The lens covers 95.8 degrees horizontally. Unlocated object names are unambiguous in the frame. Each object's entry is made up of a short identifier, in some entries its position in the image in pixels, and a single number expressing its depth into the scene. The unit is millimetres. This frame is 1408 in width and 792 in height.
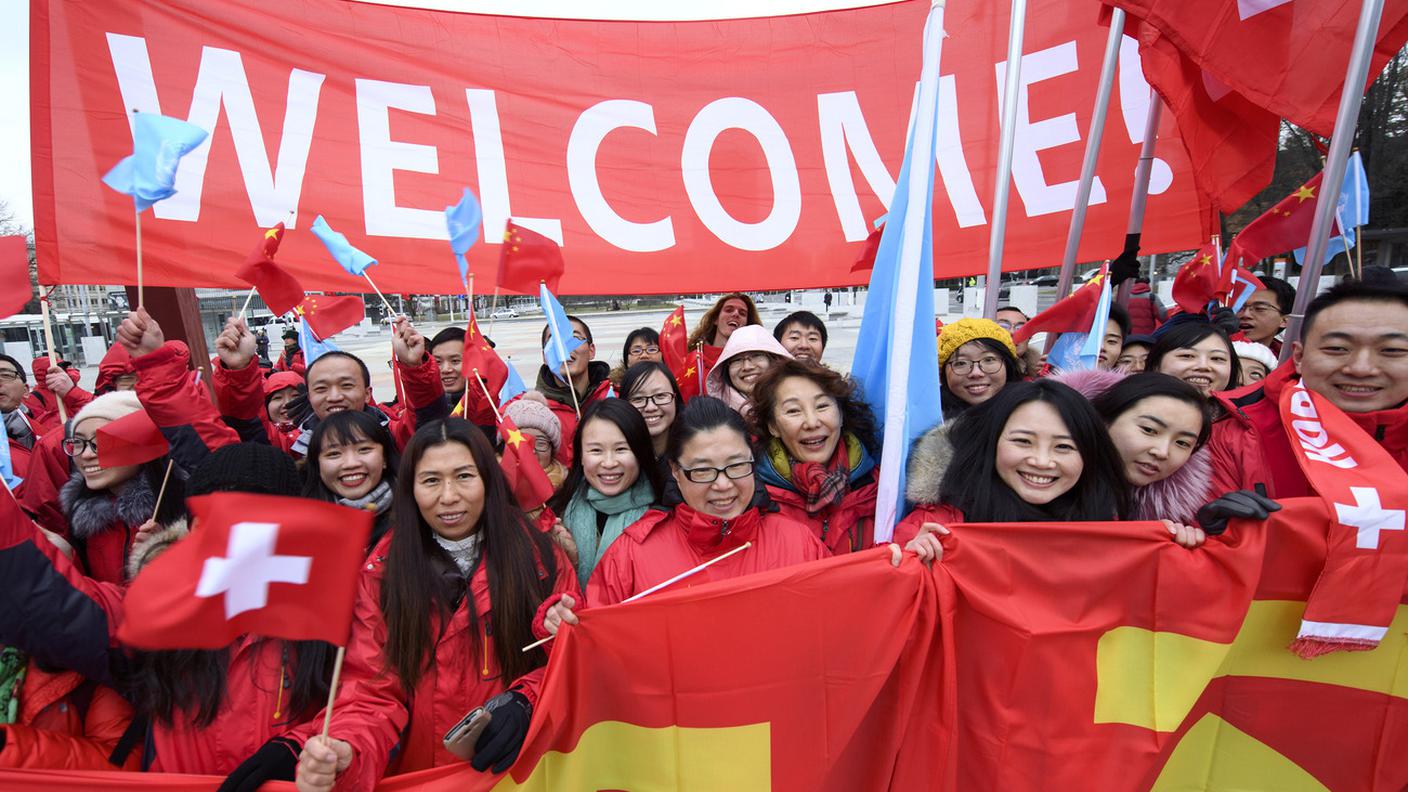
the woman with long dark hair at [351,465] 2330
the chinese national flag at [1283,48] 2840
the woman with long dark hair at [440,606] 1705
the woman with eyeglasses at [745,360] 3006
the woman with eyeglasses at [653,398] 2984
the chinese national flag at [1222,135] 3248
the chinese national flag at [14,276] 1890
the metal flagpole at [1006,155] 3182
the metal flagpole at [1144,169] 3666
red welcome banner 3379
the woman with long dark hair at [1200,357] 2783
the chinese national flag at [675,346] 4305
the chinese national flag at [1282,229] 3455
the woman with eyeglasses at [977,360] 2801
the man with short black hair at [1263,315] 4590
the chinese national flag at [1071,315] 3184
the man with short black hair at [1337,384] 1868
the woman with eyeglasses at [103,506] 2252
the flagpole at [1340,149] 2596
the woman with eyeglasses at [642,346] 4711
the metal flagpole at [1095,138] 3402
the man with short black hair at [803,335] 3758
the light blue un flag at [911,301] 2057
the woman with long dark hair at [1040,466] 1890
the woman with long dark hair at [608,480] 2406
